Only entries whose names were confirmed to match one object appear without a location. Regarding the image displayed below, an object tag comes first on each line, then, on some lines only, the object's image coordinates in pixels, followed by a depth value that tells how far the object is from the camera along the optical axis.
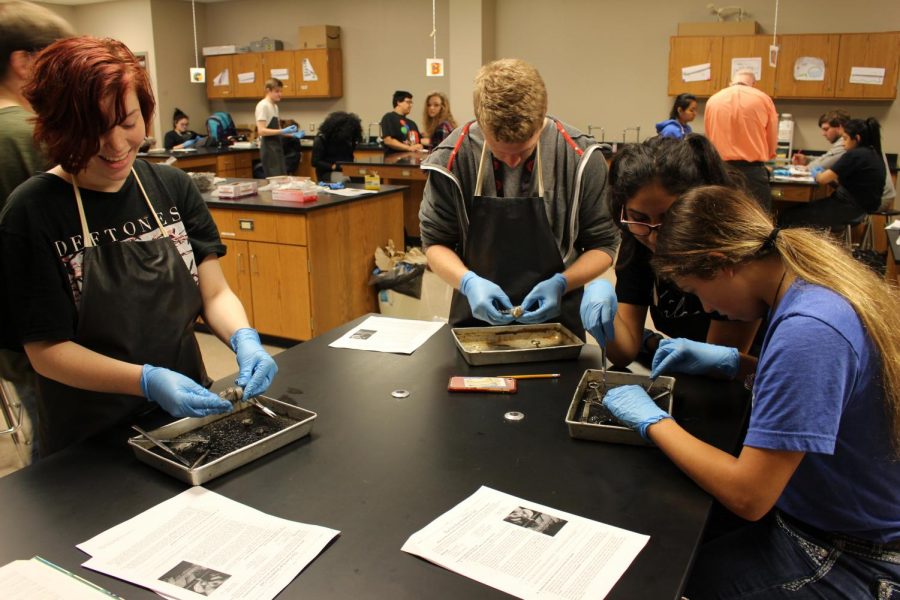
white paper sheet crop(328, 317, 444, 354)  1.82
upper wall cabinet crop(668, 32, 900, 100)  6.33
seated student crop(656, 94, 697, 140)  6.03
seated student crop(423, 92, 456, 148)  7.15
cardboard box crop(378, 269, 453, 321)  4.01
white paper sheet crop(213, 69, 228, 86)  9.85
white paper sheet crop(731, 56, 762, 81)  6.69
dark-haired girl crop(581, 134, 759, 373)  1.58
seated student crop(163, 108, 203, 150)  8.44
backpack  8.30
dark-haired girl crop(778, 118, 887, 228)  4.90
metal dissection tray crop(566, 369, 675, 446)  1.28
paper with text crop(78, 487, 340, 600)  0.93
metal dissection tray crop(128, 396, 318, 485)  1.17
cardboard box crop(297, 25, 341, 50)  8.90
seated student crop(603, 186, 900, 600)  1.04
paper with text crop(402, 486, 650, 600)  0.92
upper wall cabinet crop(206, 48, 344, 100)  9.05
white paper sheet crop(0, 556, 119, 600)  0.89
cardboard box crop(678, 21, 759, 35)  6.73
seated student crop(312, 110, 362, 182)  6.73
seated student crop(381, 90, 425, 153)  7.16
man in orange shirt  4.55
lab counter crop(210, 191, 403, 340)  3.71
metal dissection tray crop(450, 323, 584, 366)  1.67
